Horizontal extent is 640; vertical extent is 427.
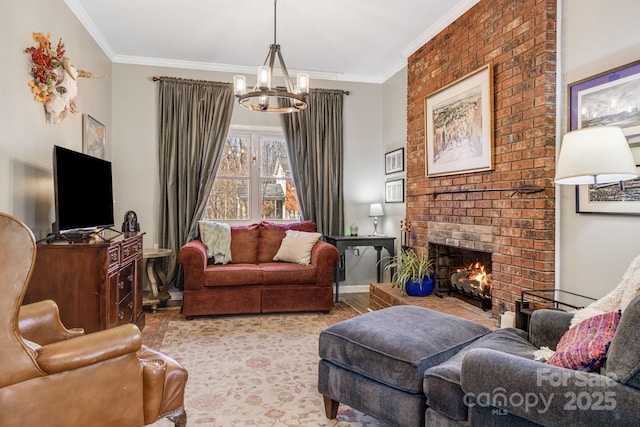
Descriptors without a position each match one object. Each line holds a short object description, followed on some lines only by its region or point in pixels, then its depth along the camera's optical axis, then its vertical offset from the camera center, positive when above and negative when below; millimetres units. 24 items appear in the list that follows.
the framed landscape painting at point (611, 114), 2143 +544
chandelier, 2852 +882
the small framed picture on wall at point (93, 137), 3699 +720
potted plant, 3760 -641
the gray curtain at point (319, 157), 5113 +667
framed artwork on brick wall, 3195 +736
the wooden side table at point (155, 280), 4197 -775
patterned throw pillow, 1341 -481
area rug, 2146 -1101
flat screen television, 2613 +131
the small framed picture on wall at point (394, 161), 4887 +607
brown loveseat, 3984 -767
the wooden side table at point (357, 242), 4707 -392
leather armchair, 1261 -573
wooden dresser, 2639 -480
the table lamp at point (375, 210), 5129 -12
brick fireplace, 2637 +432
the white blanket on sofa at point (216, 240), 4359 -339
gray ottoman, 1763 -690
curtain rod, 4742 +1548
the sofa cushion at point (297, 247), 4414 -427
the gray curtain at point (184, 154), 4734 +658
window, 5121 +361
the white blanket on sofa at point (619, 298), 1597 -375
